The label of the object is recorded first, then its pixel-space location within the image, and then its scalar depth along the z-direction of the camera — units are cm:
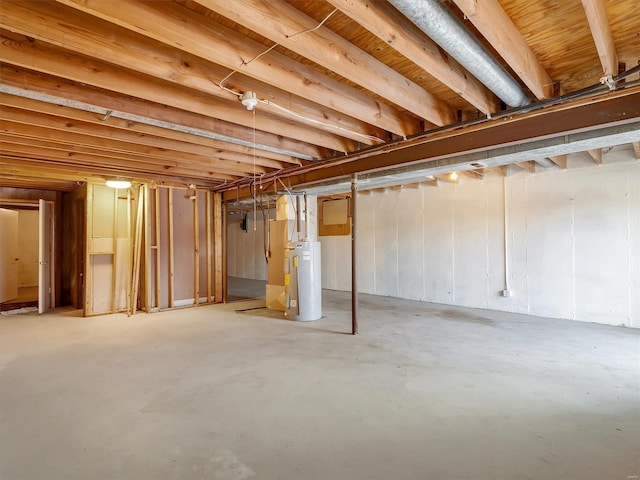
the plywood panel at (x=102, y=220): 523
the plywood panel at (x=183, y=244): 588
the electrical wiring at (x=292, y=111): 194
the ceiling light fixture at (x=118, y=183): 488
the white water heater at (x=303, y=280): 472
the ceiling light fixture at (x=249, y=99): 238
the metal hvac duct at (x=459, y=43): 146
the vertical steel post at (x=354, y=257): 405
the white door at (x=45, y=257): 542
